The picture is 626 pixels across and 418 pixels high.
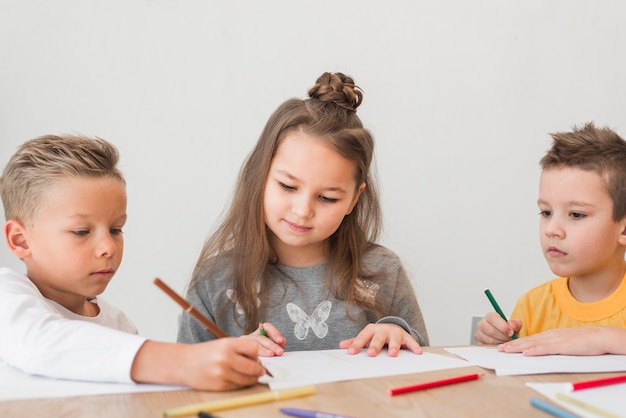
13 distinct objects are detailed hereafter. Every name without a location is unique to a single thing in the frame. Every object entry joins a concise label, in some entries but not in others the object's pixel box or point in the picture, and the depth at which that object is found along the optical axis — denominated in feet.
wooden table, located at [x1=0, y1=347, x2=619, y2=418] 2.11
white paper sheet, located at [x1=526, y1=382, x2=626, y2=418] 2.28
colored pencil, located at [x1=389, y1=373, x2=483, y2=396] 2.39
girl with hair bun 4.03
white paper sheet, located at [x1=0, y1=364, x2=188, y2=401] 2.26
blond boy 2.36
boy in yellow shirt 4.17
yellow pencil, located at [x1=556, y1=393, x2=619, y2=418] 2.19
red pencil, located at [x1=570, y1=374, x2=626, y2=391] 2.51
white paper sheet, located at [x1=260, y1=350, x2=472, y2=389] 2.54
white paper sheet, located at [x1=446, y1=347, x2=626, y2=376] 2.85
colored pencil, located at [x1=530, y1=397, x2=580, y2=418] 2.16
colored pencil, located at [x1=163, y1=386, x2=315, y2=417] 2.04
